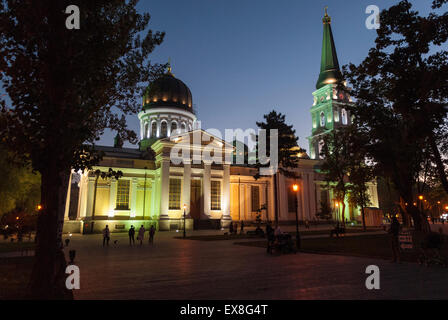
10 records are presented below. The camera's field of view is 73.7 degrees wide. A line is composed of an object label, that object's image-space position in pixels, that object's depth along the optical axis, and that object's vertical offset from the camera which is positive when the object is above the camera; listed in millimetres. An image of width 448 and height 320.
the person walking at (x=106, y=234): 21734 -1451
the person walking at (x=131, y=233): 22531 -1437
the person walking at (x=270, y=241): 15766 -1451
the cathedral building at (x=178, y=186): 42156 +4322
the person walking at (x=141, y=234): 22672 -1564
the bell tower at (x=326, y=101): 65000 +24750
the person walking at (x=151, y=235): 23625 -1658
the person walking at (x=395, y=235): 11695 -841
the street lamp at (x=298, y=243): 17292 -1686
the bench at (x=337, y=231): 25484 -1484
